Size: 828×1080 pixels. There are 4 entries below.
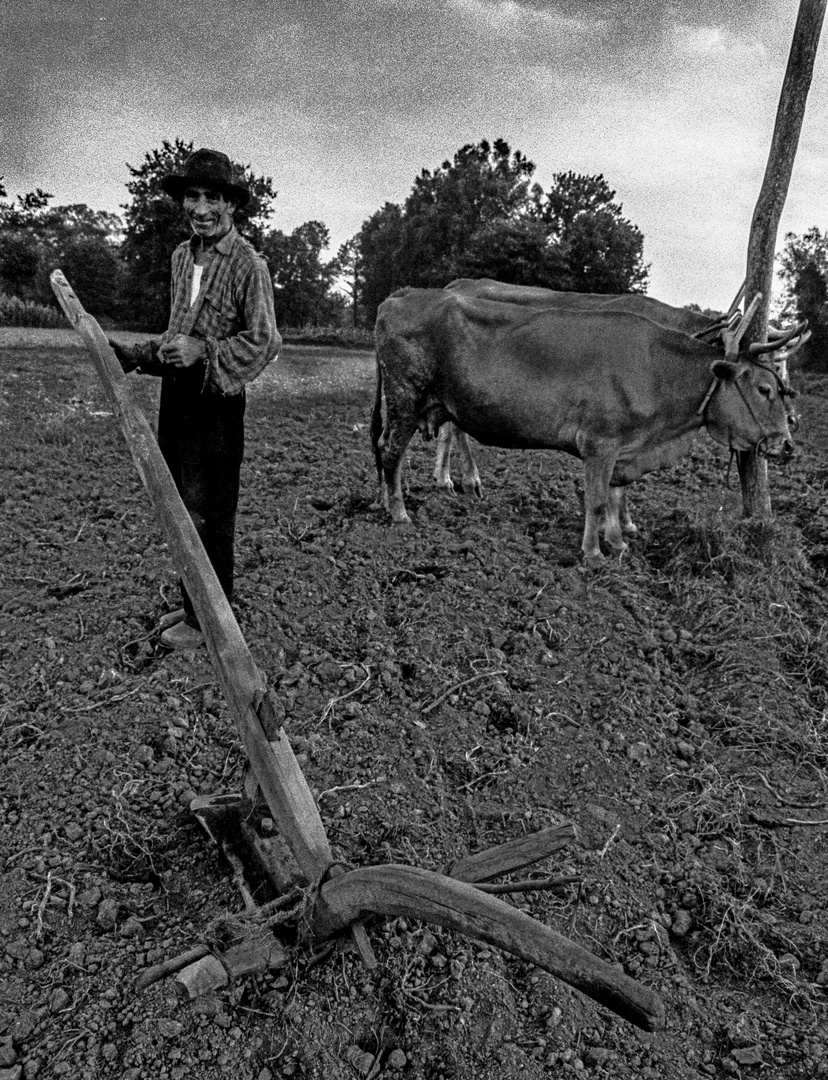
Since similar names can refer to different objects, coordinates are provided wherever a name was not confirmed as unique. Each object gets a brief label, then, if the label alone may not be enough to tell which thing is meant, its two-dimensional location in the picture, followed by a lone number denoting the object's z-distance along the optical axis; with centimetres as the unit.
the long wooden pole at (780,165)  643
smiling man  402
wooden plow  173
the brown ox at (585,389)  618
